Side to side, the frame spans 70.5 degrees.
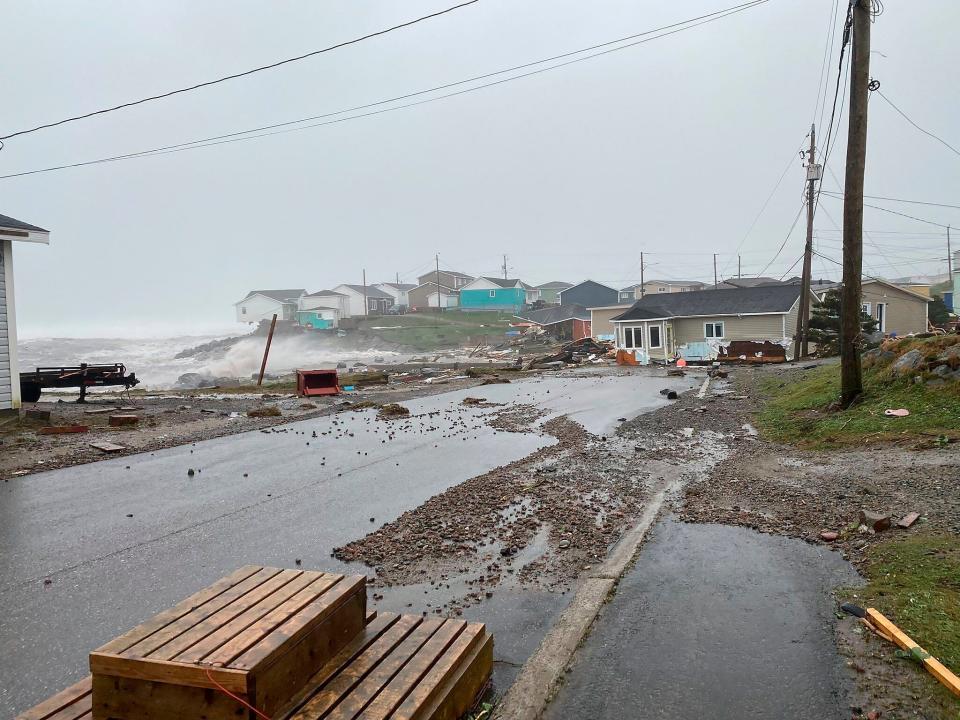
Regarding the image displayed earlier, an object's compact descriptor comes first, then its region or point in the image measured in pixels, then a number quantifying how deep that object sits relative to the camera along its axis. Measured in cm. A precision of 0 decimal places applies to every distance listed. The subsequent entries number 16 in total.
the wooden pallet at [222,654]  313
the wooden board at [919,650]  391
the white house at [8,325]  1736
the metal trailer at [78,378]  2162
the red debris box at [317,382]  2588
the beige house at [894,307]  4684
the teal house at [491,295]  10300
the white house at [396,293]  12262
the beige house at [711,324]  4509
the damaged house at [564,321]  7019
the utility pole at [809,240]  3631
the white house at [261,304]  11745
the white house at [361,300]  11088
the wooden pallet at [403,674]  342
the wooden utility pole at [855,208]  1312
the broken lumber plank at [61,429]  1579
